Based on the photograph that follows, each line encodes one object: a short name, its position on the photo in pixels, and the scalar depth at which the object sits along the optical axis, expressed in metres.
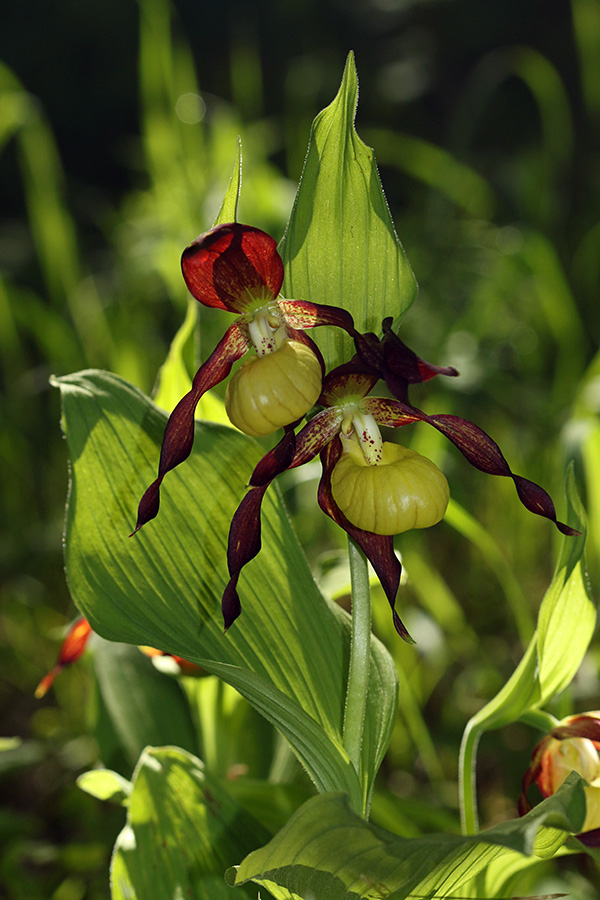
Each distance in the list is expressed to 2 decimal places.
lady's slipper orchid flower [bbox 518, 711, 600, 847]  0.78
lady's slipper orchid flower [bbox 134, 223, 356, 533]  0.74
